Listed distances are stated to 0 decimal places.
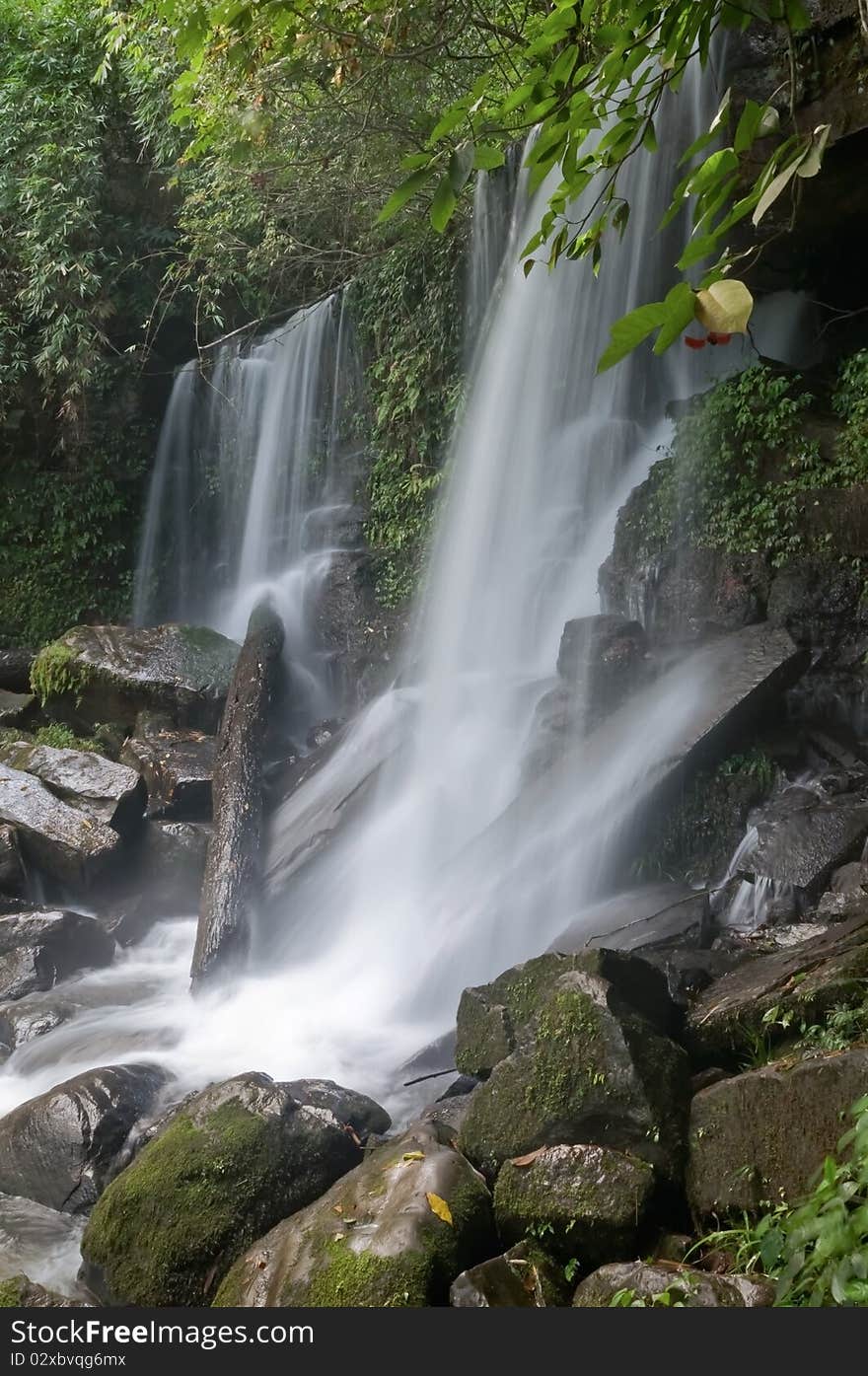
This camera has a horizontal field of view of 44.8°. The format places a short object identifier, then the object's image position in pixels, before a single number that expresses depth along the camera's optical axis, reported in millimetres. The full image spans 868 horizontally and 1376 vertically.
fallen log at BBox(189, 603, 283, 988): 7211
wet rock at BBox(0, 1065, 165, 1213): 4715
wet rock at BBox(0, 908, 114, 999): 7078
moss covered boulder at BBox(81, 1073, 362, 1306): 3842
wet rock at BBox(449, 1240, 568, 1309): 3133
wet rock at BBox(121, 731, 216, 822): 9000
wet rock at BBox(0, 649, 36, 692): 11617
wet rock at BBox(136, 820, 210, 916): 8438
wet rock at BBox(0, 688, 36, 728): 10539
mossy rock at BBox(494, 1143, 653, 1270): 3330
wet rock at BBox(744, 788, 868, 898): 5684
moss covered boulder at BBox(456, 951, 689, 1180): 3645
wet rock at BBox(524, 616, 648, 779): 7323
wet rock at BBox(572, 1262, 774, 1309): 2703
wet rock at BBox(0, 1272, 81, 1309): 3484
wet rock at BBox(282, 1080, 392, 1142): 4629
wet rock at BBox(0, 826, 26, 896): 8234
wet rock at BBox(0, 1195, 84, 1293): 4223
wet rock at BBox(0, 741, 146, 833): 8688
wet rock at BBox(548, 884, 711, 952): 5492
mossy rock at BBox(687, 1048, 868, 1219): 3170
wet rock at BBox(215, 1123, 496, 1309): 3262
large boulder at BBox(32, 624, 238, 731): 9898
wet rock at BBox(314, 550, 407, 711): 10648
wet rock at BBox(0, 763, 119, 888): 8336
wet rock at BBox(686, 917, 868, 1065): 3865
